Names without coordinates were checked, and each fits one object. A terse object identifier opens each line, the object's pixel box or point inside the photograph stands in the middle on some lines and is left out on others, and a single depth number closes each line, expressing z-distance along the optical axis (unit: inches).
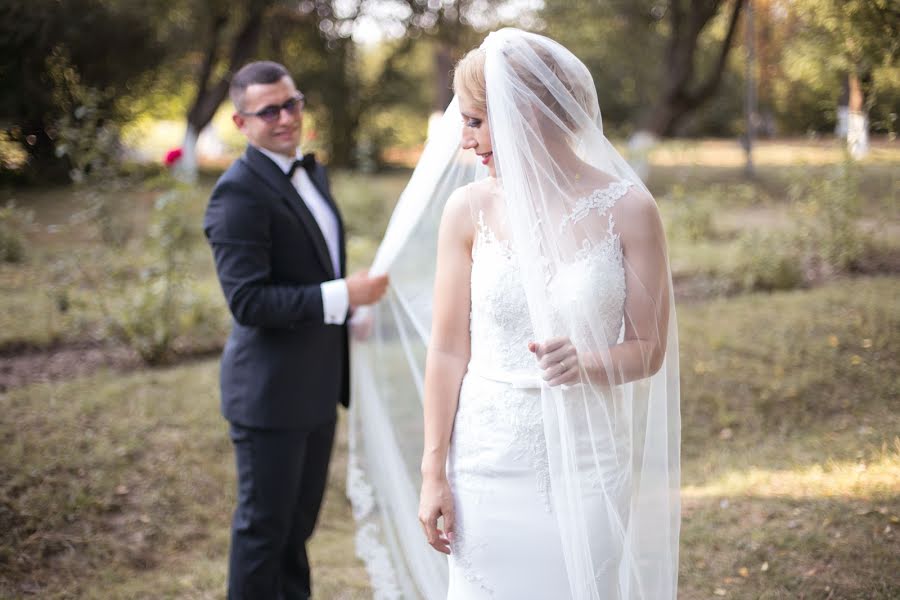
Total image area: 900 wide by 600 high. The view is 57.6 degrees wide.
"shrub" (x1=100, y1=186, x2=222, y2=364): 254.1
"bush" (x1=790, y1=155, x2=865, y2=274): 300.7
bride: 84.6
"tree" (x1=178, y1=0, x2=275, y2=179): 603.2
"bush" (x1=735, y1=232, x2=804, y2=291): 318.7
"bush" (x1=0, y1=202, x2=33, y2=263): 230.8
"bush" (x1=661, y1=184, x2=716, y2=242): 422.9
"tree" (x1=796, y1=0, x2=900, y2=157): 173.2
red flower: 247.4
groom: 121.3
